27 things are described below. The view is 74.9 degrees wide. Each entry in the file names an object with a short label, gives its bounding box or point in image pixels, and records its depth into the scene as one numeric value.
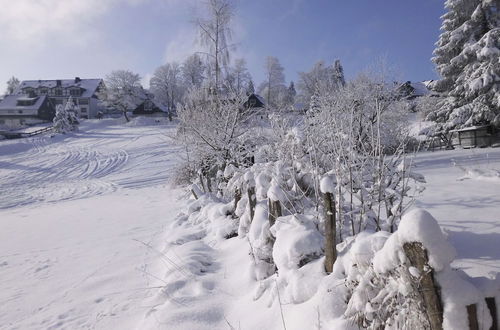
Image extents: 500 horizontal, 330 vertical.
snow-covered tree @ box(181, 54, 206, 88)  55.50
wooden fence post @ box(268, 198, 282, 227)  3.98
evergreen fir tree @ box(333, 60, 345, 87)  57.78
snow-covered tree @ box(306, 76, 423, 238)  3.27
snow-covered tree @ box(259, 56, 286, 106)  51.18
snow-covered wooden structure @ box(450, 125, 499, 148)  16.80
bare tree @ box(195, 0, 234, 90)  22.22
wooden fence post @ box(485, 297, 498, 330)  1.78
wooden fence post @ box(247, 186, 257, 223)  5.06
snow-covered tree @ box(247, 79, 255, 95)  54.10
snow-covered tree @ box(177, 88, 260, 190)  10.97
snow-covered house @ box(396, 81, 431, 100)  55.13
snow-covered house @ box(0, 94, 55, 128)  57.44
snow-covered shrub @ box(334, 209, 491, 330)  1.72
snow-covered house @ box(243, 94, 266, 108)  45.66
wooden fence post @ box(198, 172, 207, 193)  10.96
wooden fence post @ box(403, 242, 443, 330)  1.75
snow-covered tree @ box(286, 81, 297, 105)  72.93
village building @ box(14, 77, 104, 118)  65.56
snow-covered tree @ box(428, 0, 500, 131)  15.27
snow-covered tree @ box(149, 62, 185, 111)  57.31
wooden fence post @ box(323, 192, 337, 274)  2.91
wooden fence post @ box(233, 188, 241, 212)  6.21
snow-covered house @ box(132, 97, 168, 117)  55.44
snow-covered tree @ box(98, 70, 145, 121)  52.00
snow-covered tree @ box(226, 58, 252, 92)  23.69
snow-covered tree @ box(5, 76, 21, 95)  78.69
